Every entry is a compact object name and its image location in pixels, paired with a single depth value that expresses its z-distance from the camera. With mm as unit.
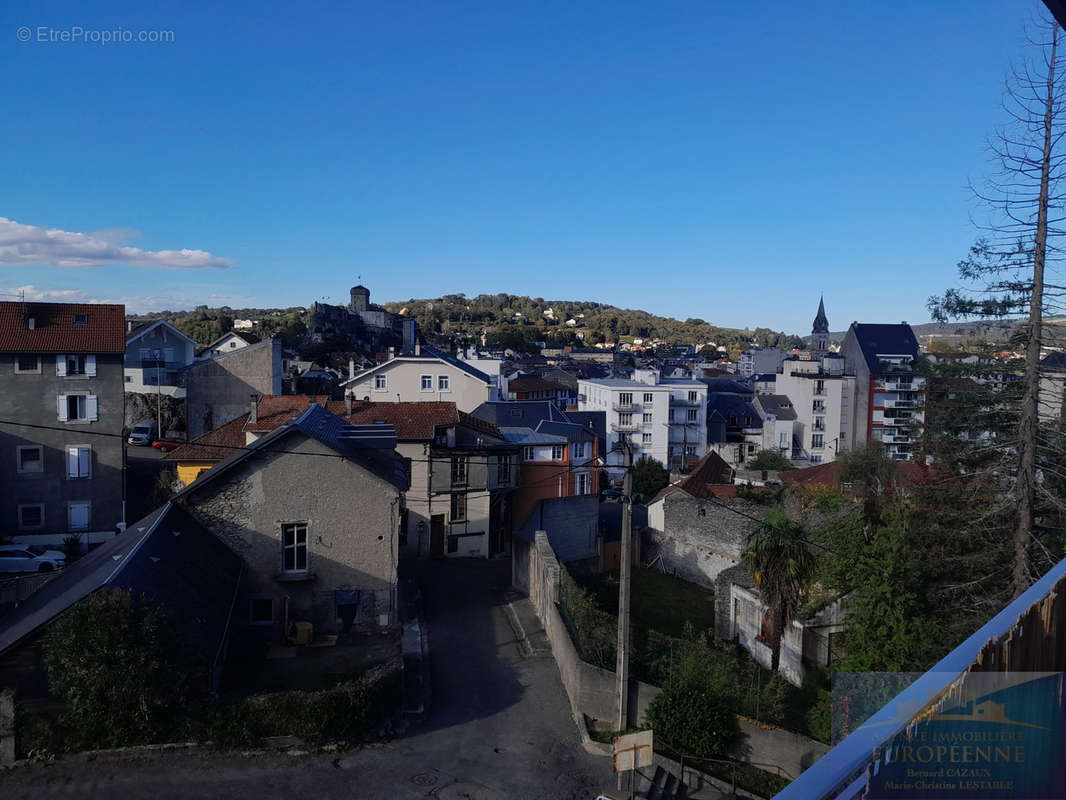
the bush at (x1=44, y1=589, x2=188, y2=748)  12266
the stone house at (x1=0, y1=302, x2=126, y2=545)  29391
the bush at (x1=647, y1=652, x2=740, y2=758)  14312
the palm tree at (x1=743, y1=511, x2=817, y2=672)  19766
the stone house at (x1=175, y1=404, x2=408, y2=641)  18453
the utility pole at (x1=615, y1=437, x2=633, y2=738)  14258
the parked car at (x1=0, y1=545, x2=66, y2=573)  25859
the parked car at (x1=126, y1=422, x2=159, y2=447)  46281
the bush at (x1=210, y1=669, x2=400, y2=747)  13203
